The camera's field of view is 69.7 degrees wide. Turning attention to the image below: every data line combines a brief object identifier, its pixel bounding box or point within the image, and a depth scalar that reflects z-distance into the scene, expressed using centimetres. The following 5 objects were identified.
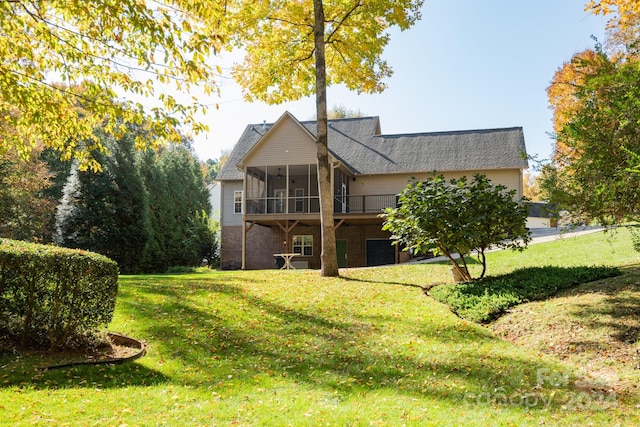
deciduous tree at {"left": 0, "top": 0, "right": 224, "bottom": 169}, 667
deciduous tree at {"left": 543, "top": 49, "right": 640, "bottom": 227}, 758
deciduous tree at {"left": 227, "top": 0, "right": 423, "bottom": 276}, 1405
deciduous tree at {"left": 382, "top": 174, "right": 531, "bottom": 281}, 1062
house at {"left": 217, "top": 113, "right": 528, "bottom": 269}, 2322
